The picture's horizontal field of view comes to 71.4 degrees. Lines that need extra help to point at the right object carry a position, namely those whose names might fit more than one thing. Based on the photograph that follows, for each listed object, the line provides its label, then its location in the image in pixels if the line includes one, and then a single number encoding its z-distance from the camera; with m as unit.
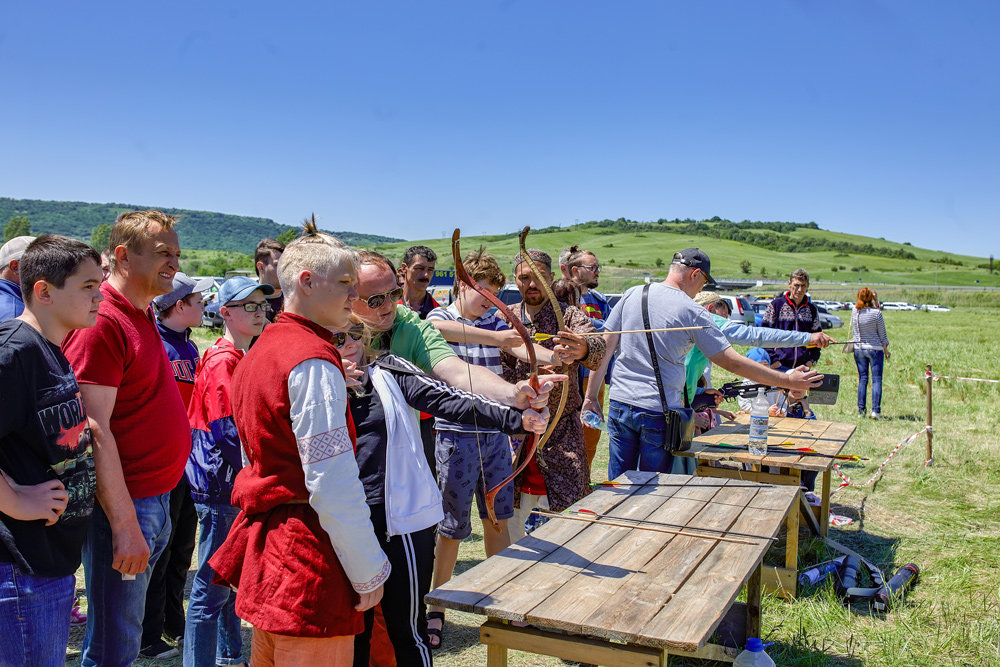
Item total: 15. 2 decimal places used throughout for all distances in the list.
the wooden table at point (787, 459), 4.02
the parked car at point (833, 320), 29.47
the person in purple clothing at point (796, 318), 7.11
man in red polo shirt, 2.21
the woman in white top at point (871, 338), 9.39
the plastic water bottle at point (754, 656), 2.87
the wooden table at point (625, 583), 2.04
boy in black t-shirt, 1.85
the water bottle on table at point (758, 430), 4.46
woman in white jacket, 2.08
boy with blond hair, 1.73
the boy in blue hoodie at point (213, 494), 2.74
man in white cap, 3.16
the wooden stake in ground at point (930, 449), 6.85
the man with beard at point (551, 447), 4.06
